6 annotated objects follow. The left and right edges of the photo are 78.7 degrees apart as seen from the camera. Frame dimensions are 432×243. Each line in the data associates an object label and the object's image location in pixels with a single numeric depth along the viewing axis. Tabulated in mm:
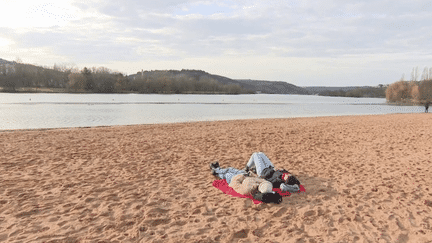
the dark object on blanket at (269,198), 4781
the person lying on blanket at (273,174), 5422
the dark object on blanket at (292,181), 5438
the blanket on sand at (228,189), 5272
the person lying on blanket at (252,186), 4809
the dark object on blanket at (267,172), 5680
